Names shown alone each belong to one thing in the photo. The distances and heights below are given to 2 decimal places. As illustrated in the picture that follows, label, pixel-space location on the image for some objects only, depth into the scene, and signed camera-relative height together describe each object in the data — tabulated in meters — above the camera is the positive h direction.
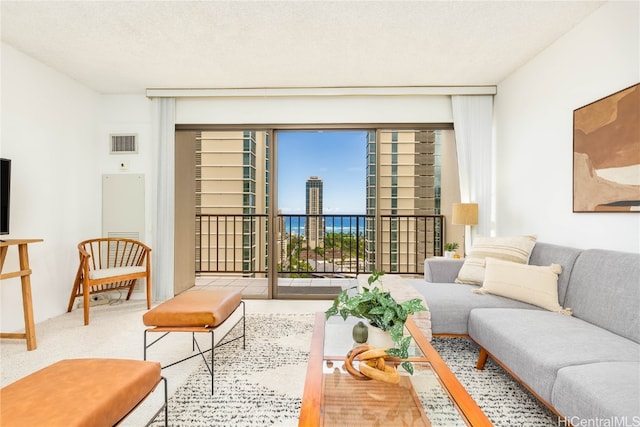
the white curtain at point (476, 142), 3.89 +0.87
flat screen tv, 2.61 +0.15
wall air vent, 4.09 +0.85
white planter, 1.60 -0.63
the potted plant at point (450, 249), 3.67 -0.41
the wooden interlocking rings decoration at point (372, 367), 1.33 -0.67
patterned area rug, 1.69 -1.08
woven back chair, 3.20 -0.62
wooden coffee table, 1.13 -0.72
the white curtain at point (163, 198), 3.99 +0.17
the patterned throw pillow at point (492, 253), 2.71 -0.35
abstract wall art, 2.09 +0.43
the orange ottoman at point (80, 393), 1.00 -0.63
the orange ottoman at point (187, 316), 2.01 -0.66
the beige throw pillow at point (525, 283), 2.24 -0.51
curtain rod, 3.84 +1.46
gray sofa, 1.28 -0.67
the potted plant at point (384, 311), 1.48 -0.48
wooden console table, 2.54 -0.65
